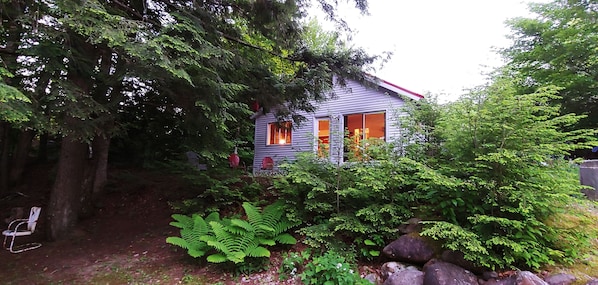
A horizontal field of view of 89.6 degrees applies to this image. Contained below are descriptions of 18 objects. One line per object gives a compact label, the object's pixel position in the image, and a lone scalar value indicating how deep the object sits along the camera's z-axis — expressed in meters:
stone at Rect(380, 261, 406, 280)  3.84
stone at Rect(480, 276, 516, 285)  3.24
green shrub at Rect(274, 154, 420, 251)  4.29
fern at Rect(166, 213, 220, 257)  4.47
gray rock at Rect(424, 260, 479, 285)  3.37
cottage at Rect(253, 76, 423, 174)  10.18
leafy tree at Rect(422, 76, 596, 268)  3.38
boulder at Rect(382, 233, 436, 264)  3.85
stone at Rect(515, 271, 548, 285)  3.13
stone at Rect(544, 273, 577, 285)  3.20
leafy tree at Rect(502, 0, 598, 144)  9.07
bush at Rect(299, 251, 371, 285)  3.66
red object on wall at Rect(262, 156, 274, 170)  11.07
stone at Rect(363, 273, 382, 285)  3.84
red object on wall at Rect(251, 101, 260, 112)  6.77
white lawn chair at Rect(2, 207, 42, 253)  5.29
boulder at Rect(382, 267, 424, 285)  3.55
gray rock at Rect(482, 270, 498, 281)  3.40
